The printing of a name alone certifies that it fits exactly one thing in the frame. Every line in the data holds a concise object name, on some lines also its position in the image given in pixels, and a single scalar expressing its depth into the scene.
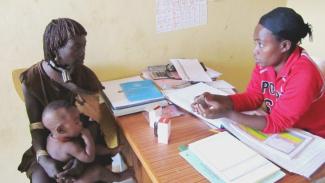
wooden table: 0.91
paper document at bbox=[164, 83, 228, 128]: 1.29
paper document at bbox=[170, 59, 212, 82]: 1.55
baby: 1.03
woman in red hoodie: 1.01
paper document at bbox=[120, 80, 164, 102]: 1.36
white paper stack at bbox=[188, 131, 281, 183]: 0.86
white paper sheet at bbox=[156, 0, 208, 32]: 1.57
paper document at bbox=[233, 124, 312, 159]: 0.96
